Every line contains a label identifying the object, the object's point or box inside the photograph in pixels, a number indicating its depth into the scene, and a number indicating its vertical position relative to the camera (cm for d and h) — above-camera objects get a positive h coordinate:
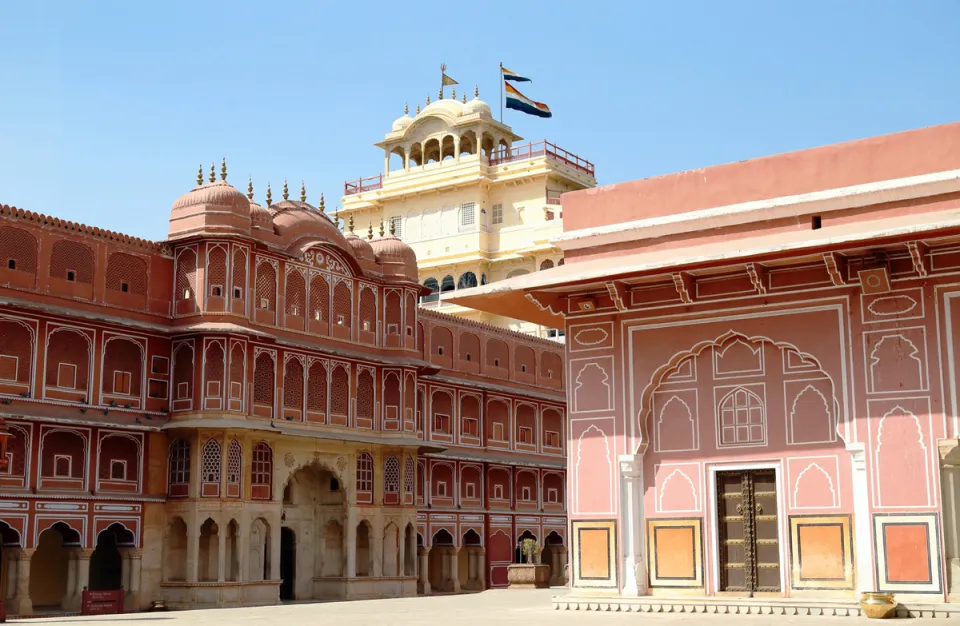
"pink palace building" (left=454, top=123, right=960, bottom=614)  1645 +215
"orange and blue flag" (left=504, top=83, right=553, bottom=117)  4516 +1549
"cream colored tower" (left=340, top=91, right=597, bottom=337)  4638 +1273
